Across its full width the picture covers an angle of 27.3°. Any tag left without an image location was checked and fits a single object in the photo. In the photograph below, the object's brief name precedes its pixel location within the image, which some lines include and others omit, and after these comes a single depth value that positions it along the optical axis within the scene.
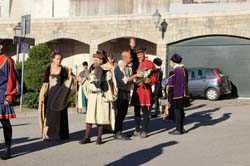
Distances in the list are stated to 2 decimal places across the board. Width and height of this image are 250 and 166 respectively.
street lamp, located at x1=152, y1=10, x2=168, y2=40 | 27.09
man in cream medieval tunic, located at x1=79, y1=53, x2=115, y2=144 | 9.71
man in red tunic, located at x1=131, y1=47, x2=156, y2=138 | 10.79
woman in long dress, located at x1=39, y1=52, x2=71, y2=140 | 10.16
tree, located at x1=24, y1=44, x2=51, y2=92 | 20.12
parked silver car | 23.70
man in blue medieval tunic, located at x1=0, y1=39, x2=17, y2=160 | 7.99
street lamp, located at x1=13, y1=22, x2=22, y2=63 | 27.55
